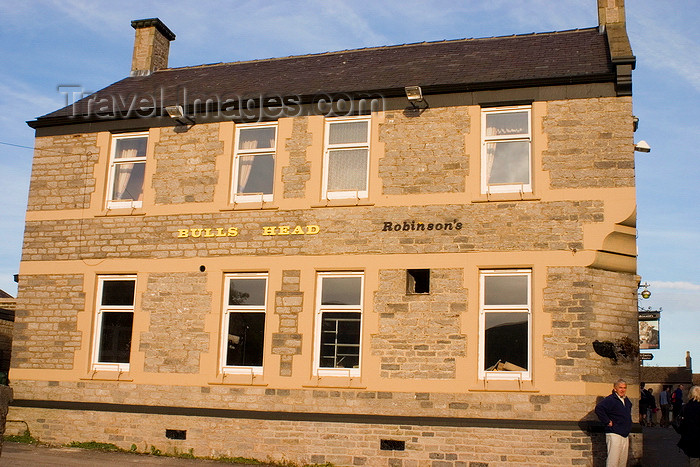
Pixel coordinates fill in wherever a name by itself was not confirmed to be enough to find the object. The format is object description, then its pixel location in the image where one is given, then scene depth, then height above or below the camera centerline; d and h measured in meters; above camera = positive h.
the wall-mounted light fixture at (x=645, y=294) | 25.19 +2.69
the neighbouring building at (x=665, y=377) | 41.56 +0.05
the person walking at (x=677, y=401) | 24.19 -0.69
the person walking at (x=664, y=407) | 28.41 -1.06
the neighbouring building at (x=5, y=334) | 22.05 +0.42
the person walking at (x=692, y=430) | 10.94 -0.71
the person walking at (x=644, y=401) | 26.02 -0.79
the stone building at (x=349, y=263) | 13.22 +1.84
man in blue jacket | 11.78 -0.71
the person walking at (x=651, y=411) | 27.02 -1.24
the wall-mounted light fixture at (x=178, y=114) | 15.72 +4.84
